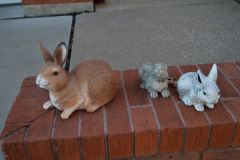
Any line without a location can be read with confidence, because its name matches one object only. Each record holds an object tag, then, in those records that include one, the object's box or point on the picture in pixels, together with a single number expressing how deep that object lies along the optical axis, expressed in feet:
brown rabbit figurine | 2.73
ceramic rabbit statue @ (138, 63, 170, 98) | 2.85
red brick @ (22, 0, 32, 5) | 5.77
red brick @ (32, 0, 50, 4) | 5.77
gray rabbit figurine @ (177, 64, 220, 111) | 2.72
